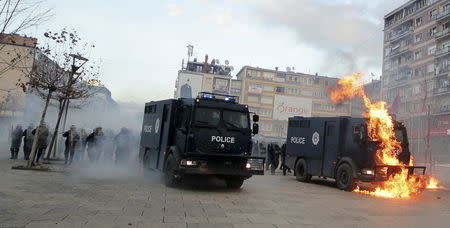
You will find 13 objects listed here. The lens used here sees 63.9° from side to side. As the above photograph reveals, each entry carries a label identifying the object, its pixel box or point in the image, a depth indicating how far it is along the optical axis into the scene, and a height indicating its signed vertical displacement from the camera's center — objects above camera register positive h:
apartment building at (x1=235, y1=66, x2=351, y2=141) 85.75 +15.26
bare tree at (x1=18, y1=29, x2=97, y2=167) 14.25 +2.33
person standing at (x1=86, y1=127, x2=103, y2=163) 17.59 -0.48
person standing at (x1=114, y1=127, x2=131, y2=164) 17.92 -0.46
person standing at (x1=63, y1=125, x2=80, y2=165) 16.91 -0.44
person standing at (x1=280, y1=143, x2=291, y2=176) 18.58 -0.23
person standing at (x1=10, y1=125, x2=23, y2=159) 17.39 -0.78
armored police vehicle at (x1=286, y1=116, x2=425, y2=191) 12.90 +0.30
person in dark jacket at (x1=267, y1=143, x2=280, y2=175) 20.05 -0.19
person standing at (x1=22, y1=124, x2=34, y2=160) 17.08 -0.68
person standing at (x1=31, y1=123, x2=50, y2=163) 15.52 -0.51
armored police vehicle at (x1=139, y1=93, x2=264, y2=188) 10.84 +0.16
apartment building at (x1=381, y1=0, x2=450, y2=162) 41.00 +13.65
